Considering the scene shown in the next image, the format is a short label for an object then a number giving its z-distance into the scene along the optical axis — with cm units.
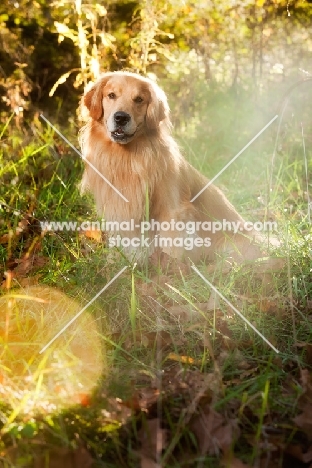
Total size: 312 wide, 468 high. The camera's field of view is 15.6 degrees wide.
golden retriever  307
